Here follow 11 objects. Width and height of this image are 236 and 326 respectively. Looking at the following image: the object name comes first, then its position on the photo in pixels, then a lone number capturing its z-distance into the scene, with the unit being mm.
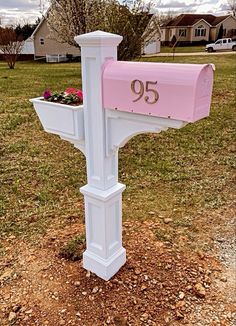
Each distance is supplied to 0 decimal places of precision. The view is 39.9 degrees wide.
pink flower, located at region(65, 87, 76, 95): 2107
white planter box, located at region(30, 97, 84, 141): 1973
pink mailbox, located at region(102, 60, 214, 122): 1426
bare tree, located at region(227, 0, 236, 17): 43081
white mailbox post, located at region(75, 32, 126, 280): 1795
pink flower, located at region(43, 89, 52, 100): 2145
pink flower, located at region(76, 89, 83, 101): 2090
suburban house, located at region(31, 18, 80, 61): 23219
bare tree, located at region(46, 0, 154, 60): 7172
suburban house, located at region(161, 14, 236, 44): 35312
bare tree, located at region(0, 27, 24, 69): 17694
